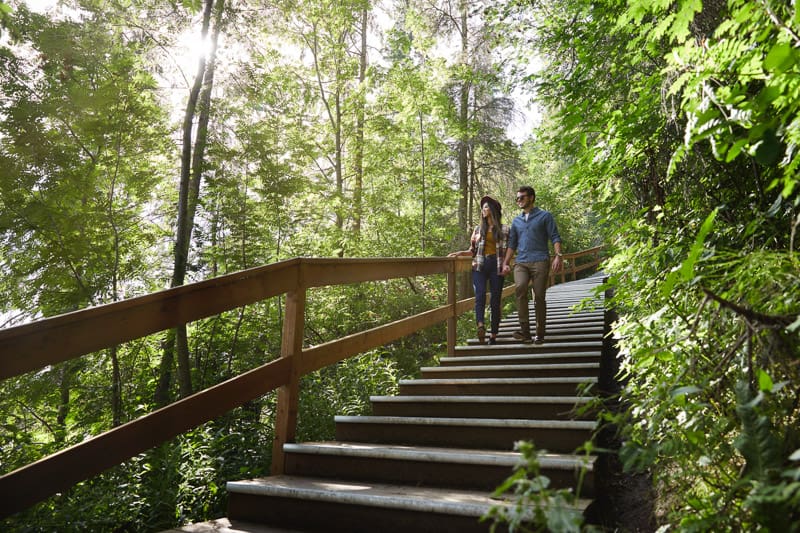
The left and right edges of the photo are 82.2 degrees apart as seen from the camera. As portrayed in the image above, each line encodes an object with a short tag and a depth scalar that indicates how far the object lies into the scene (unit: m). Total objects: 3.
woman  5.81
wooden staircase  2.28
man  5.45
